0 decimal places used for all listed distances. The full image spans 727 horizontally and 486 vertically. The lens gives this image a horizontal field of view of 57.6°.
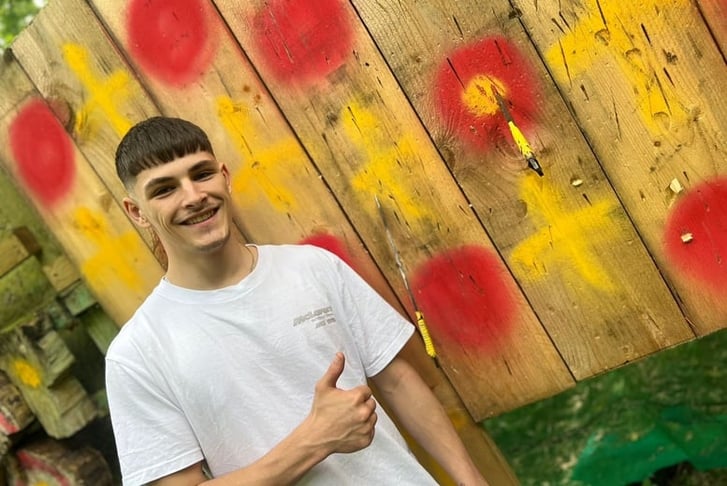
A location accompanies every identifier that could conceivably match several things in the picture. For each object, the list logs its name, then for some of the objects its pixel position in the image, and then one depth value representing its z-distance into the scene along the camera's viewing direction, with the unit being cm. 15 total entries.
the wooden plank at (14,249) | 195
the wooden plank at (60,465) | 200
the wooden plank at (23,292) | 198
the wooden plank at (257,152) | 165
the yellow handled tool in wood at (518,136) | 148
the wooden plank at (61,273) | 197
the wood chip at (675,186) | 144
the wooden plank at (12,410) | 199
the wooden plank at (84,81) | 172
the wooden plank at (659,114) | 138
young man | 137
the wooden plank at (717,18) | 134
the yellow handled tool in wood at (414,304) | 166
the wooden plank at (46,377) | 194
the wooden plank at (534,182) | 148
